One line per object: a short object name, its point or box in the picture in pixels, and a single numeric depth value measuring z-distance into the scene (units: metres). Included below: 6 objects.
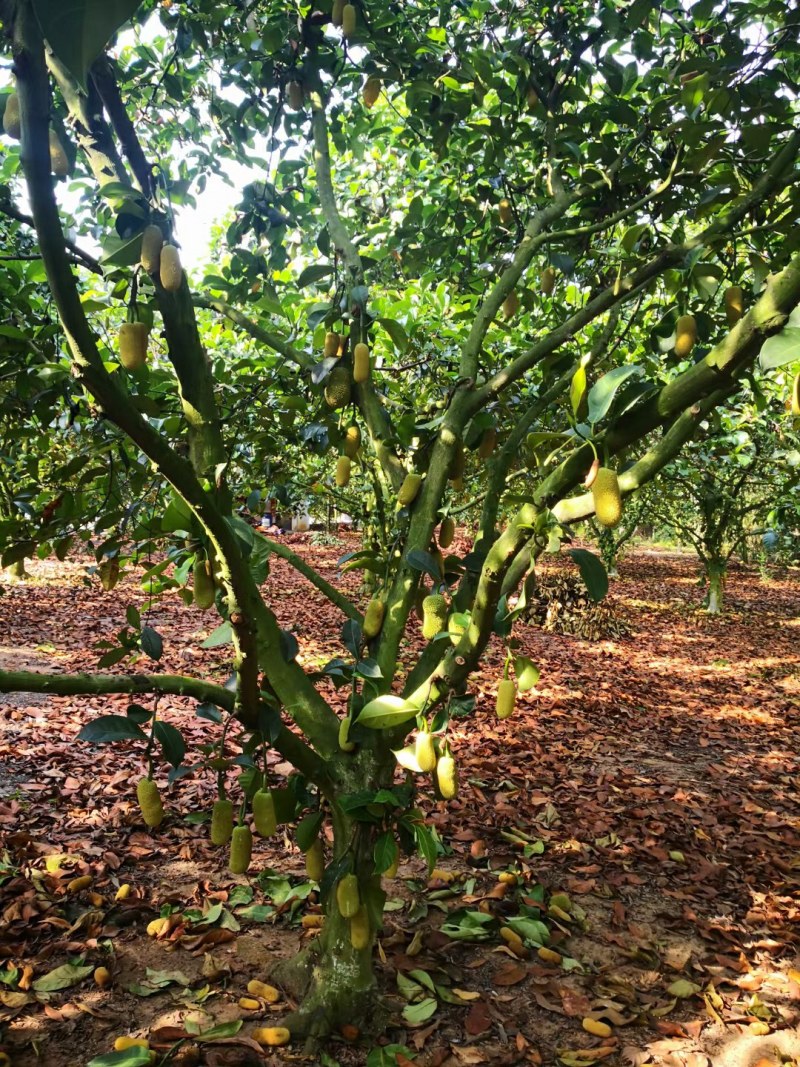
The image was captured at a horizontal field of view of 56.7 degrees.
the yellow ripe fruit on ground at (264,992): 1.94
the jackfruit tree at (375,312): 1.29
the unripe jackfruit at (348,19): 1.91
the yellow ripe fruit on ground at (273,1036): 1.76
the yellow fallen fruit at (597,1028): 1.90
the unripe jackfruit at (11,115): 1.21
